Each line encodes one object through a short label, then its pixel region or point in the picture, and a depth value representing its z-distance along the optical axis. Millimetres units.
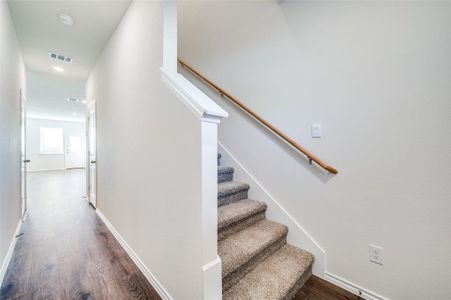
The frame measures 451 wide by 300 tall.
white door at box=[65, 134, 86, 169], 10142
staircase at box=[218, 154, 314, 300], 1305
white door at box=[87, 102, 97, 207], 3403
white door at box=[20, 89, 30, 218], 2814
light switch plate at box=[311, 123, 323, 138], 1661
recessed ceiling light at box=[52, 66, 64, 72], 3422
